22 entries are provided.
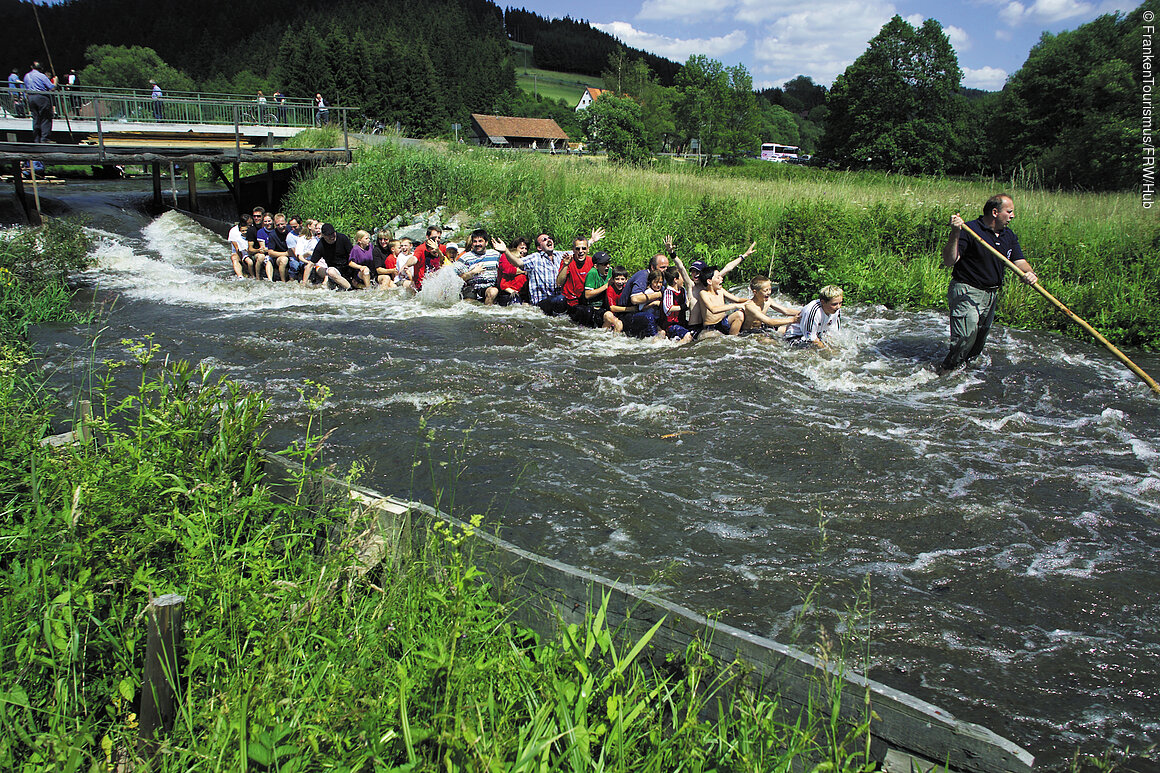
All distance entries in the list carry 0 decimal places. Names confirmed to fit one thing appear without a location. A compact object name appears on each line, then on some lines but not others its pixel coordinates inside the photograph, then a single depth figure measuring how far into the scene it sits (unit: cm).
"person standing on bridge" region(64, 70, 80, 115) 2580
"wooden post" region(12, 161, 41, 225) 1802
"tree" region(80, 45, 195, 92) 8150
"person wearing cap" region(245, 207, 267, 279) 1466
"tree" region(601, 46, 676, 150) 7031
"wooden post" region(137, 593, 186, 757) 236
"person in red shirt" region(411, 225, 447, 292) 1300
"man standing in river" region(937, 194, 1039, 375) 775
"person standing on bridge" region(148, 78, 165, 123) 2882
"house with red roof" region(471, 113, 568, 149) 8825
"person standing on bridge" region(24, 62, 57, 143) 1980
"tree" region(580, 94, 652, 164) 5472
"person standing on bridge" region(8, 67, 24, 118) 2422
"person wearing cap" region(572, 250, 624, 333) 1116
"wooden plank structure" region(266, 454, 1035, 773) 222
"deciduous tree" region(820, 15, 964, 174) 5400
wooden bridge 1812
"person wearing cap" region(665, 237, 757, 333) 990
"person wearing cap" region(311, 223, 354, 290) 1361
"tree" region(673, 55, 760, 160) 7212
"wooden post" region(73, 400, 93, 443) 376
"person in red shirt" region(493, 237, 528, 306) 1226
